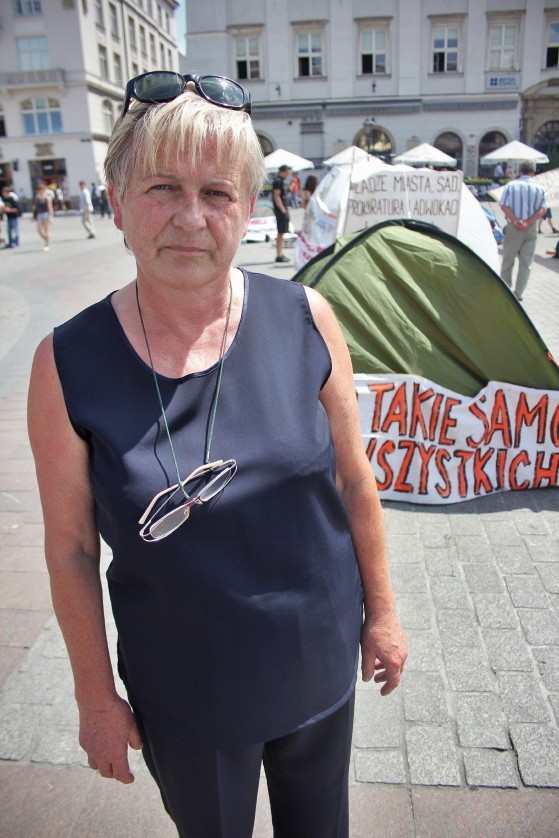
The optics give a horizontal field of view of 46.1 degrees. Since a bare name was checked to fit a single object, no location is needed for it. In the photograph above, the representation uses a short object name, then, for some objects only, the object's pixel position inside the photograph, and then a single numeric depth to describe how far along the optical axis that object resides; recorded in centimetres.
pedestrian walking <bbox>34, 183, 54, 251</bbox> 1612
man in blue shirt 851
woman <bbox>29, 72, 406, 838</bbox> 118
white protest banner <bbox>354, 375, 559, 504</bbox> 375
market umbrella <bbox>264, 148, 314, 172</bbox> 2323
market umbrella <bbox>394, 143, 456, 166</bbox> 2005
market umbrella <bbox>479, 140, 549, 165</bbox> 2155
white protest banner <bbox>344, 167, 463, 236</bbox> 586
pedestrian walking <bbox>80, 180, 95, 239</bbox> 1834
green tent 382
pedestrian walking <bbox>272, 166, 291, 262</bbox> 1143
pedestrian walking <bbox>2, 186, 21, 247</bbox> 1668
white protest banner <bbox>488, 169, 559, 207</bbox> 1049
